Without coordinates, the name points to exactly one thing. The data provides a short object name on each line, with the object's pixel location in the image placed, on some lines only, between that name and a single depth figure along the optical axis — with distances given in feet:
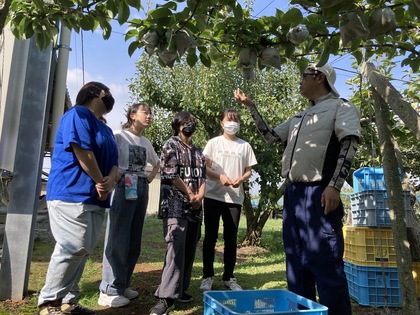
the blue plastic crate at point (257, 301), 5.26
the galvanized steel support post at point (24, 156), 10.37
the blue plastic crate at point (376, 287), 11.32
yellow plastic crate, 11.57
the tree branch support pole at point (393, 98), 6.84
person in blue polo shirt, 8.04
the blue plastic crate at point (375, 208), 11.39
